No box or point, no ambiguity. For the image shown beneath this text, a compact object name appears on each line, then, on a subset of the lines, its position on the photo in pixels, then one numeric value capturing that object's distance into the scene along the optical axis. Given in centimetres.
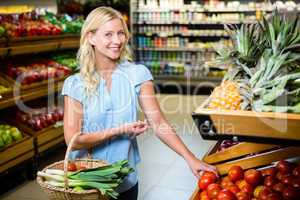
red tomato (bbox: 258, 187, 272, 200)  161
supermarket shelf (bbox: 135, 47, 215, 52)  830
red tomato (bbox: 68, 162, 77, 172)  183
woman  199
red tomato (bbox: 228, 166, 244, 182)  179
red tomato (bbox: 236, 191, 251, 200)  165
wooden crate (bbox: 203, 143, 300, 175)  188
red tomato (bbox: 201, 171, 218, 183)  180
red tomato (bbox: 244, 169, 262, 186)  176
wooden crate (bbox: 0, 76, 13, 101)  400
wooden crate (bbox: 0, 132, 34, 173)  380
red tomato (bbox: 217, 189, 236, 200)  163
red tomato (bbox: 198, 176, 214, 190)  177
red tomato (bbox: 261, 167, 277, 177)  179
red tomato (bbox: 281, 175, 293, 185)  167
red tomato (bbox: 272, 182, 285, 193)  166
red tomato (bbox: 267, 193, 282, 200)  158
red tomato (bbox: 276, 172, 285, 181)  173
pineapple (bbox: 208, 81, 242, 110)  164
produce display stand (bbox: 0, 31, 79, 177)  394
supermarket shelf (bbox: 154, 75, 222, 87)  831
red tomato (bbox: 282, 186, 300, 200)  161
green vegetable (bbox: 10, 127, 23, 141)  409
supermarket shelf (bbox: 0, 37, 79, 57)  414
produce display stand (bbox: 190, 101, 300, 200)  146
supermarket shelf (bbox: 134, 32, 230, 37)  821
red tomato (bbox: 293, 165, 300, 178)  171
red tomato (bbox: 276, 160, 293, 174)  176
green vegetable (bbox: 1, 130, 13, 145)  393
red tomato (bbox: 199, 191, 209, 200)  171
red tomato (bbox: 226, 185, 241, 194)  169
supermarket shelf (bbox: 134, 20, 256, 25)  798
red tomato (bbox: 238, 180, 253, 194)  170
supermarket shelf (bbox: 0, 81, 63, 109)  401
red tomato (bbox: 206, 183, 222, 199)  168
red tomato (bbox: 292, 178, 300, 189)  166
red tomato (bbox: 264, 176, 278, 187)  172
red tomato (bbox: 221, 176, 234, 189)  174
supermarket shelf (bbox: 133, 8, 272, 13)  787
